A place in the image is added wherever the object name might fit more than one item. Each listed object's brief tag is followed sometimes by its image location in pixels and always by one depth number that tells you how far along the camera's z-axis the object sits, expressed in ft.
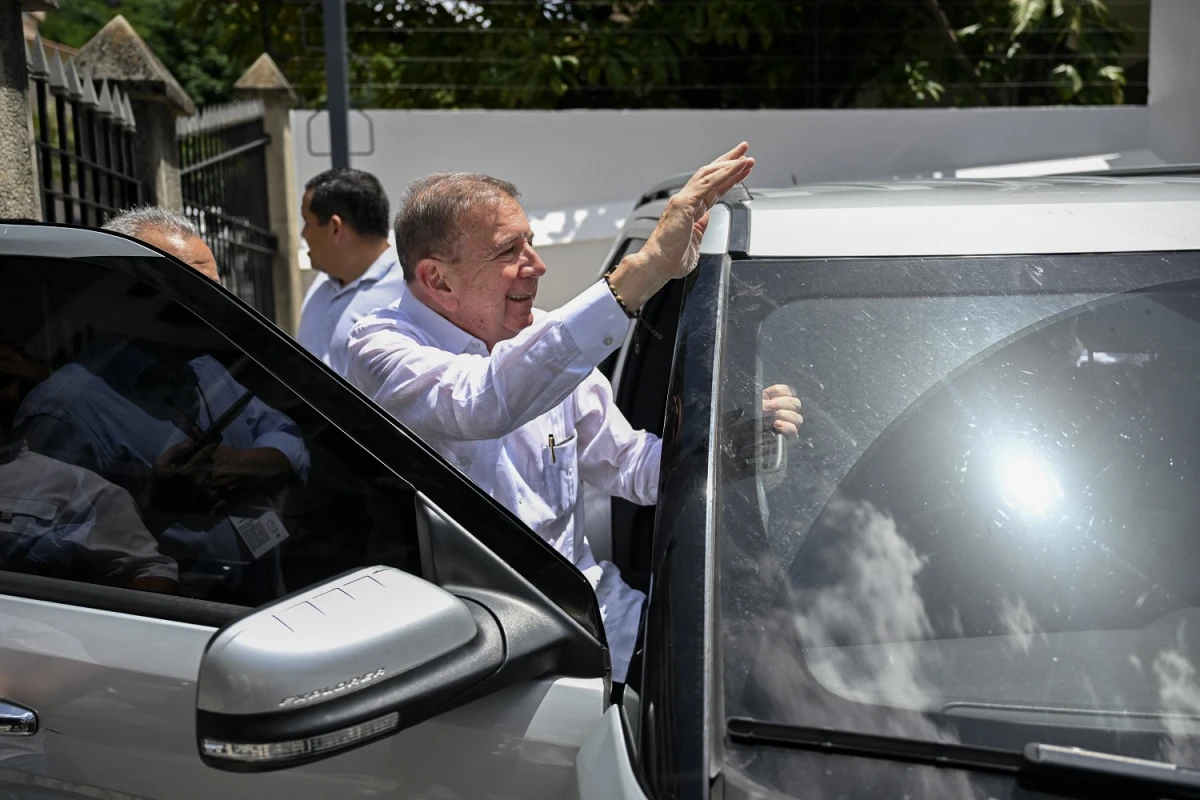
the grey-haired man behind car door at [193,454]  5.50
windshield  4.61
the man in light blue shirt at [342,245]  16.79
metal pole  23.91
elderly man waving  6.75
